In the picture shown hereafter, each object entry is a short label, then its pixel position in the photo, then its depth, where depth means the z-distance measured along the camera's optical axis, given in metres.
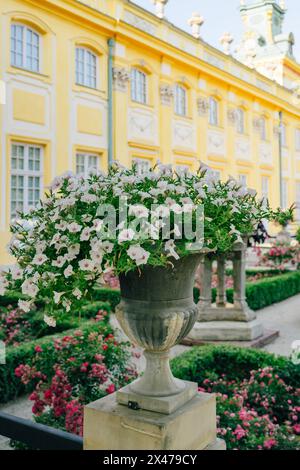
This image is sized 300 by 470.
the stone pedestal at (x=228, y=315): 6.50
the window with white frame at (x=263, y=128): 22.94
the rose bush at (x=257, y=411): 3.35
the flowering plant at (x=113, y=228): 1.63
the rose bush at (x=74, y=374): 3.62
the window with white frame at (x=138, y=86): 15.29
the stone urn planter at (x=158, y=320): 1.78
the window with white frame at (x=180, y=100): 17.33
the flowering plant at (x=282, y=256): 11.34
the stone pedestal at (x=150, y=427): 1.67
